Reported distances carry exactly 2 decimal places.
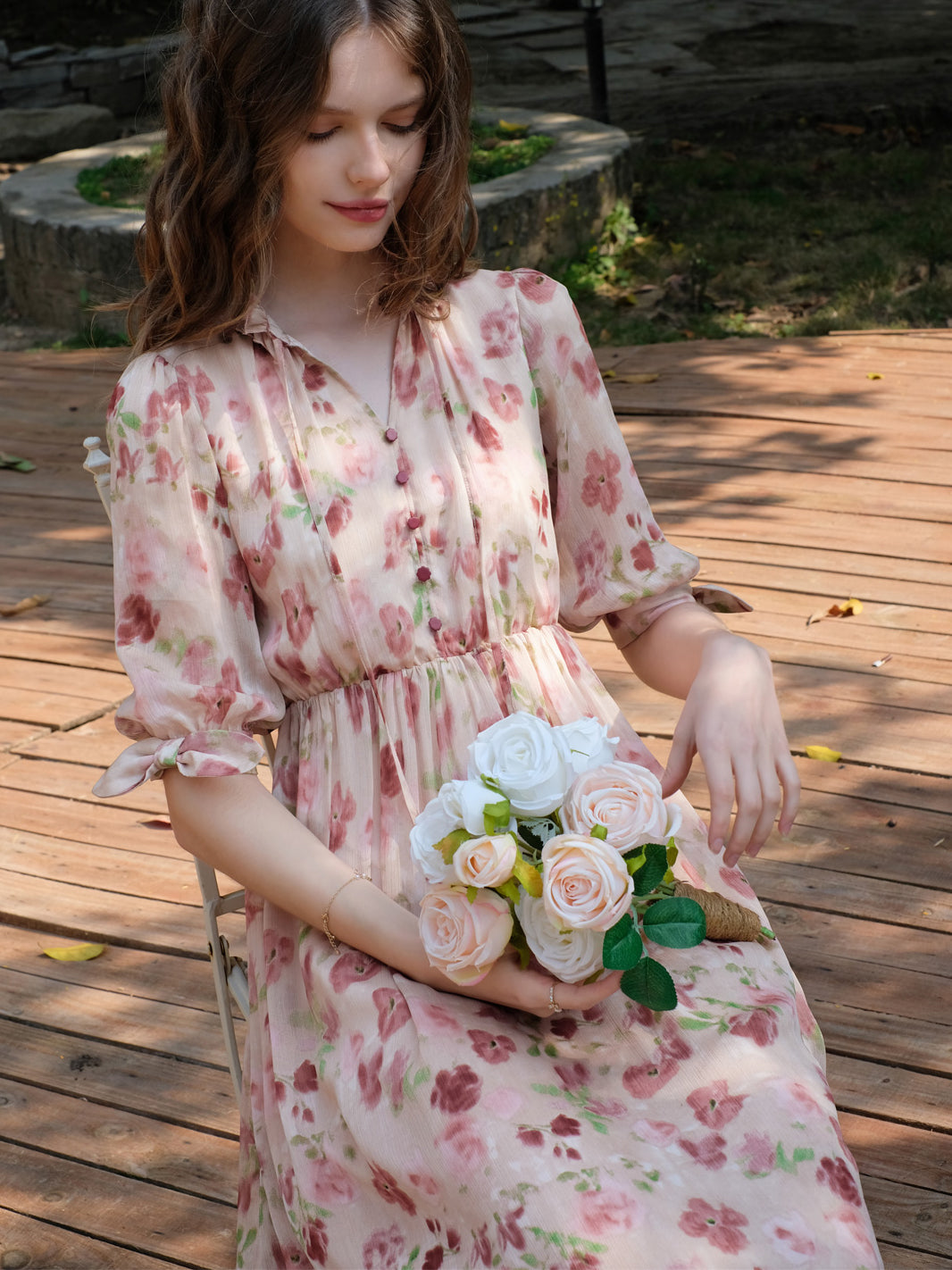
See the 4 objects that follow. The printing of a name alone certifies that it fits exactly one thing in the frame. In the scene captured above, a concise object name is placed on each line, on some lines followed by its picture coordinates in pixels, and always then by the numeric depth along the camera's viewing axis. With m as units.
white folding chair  1.85
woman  1.34
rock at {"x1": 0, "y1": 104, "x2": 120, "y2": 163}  9.36
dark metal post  7.38
